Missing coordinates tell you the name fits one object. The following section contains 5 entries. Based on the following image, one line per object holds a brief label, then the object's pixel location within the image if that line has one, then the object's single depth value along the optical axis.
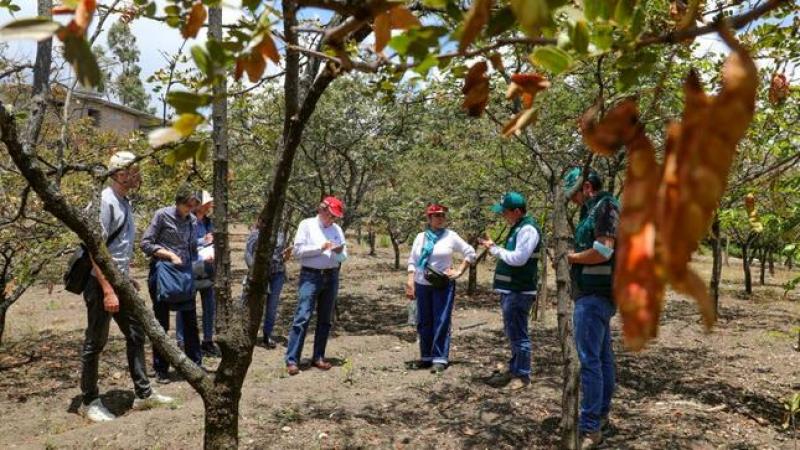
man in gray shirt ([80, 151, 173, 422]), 4.59
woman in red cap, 6.38
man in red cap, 6.23
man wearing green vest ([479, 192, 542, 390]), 5.32
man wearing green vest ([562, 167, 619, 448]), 3.85
